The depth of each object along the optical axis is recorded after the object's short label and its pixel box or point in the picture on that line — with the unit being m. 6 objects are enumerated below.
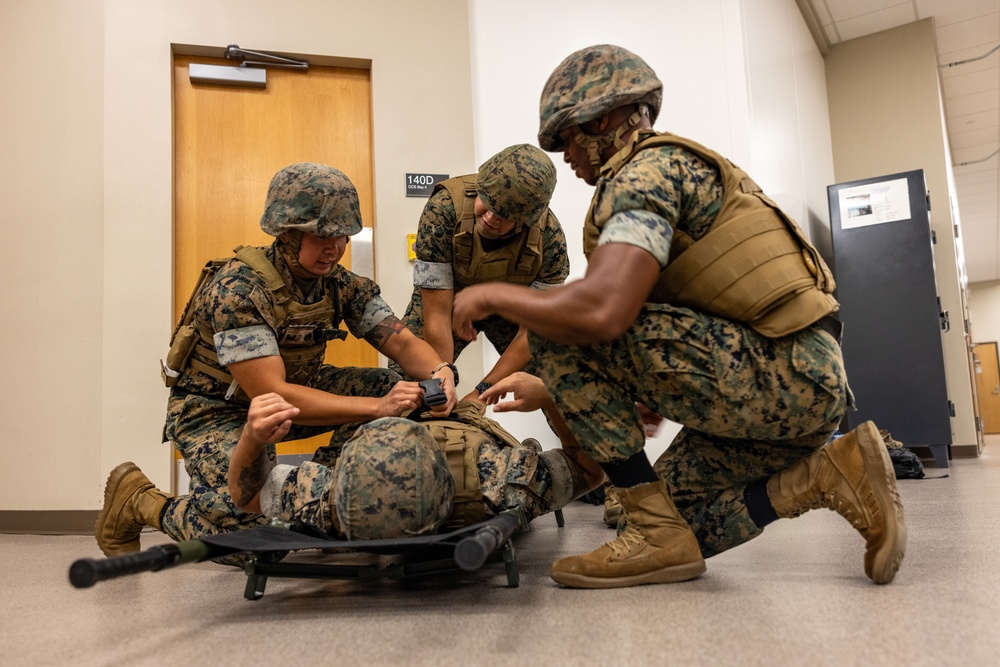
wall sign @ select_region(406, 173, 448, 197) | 3.80
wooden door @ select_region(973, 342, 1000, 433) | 14.47
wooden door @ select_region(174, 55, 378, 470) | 3.67
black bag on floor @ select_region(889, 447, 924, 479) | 4.18
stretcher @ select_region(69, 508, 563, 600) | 1.19
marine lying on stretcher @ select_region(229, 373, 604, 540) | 1.55
